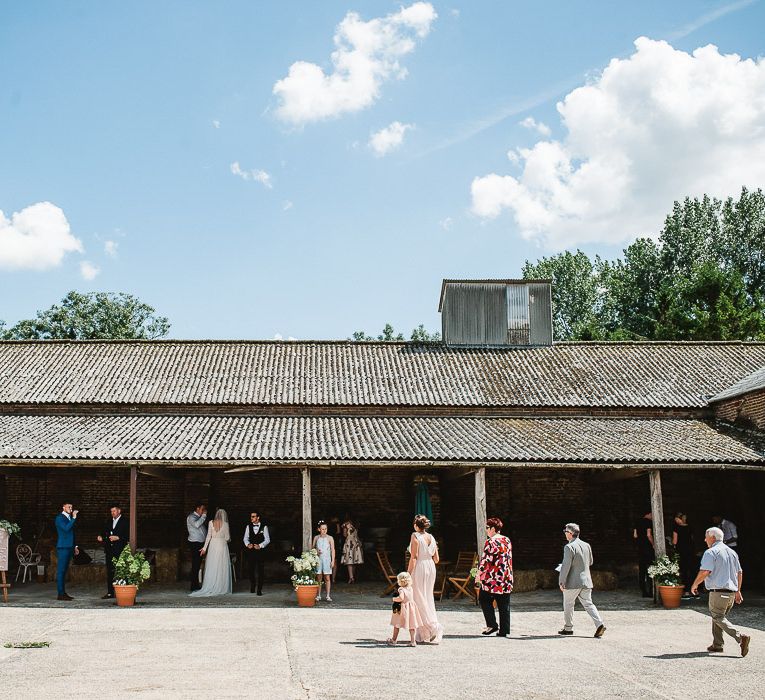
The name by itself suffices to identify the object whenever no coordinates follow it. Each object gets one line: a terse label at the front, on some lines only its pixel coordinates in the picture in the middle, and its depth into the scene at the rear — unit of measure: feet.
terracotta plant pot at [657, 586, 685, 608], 46.52
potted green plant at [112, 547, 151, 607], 45.78
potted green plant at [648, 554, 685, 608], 46.57
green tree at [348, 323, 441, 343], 209.56
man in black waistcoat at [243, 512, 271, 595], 49.83
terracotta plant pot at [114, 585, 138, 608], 45.73
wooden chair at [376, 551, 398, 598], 52.45
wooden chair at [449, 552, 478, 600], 48.88
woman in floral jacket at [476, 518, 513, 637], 34.71
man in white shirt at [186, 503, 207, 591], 52.21
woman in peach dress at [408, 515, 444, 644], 33.04
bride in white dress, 50.88
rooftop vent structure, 79.92
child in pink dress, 32.09
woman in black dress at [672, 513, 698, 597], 50.06
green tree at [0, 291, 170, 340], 160.75
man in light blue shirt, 30.42
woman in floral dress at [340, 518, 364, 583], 57.16
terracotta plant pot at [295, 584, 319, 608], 46.29
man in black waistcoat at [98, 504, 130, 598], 47.91
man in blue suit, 47.19
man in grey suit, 35.29
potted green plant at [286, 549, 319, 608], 46.31
